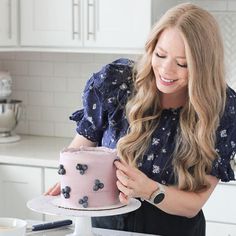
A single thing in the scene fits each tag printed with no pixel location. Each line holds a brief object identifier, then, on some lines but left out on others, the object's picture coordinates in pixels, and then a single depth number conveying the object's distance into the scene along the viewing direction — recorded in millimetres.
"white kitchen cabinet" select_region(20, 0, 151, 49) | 3555
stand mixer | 3925
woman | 2235
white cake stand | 1984
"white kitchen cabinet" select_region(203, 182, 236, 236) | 3288
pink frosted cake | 2020
